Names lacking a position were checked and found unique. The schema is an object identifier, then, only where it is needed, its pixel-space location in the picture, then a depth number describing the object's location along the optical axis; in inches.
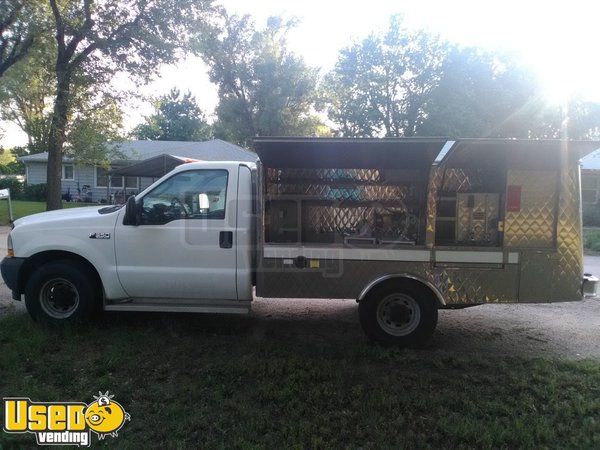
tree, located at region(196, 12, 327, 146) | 1341.0
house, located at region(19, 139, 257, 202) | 1093.1
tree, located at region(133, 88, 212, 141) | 2620.6
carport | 672.8
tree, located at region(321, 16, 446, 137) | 1264.8
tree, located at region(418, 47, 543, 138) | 1027.9
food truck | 202.5
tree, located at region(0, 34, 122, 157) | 616.7
